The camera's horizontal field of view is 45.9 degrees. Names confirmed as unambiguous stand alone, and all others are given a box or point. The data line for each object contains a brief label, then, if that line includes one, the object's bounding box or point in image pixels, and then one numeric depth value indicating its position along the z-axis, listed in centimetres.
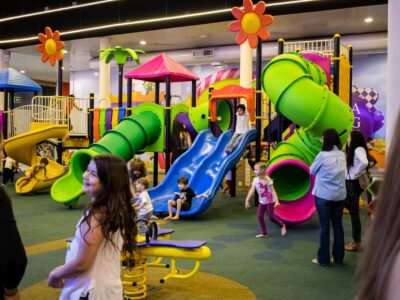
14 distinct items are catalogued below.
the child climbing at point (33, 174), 1144
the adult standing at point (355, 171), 568
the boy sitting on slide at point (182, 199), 812
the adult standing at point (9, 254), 215
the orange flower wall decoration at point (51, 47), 1331
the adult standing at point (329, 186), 511
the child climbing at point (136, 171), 590
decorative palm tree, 1238
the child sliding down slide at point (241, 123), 959
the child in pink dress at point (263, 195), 679
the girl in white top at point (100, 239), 221
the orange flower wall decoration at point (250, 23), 979
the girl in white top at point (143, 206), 521
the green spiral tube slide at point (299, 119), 720
